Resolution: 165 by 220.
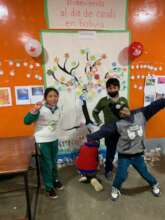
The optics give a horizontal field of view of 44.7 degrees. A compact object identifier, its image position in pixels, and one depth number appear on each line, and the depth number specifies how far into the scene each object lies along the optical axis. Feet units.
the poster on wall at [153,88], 9.58
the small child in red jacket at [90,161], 7.67
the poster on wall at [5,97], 8.29
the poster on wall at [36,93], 8.54
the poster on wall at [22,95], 8.42
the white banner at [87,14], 8.14
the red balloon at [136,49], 8.71
